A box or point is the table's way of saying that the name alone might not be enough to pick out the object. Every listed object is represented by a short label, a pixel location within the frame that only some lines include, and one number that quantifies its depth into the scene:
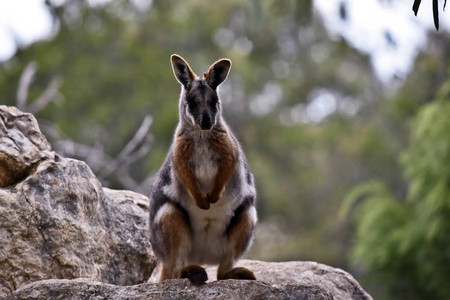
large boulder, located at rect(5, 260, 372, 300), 10.67
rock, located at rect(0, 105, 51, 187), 13.40
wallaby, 12.31
